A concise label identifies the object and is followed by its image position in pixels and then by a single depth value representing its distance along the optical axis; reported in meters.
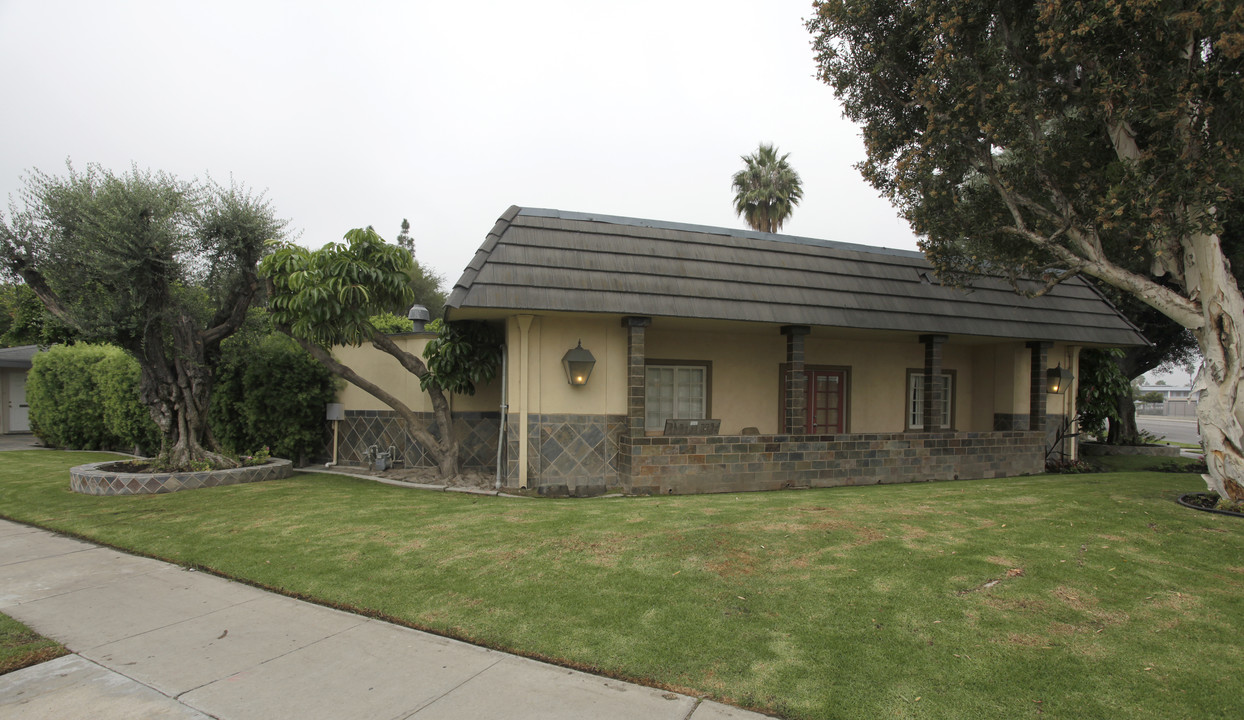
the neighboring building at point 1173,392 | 79.69
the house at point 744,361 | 8.92
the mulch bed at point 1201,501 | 6.97
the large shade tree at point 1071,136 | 6.48
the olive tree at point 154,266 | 8.55
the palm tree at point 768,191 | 27.67
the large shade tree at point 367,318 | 8.66
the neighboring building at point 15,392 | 19.27
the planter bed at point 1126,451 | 15.15
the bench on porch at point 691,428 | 9.29
